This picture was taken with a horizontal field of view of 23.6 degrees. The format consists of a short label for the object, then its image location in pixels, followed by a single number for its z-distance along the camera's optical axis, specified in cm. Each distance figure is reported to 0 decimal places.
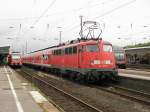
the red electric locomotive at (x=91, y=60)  2302
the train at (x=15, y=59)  5684
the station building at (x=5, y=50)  7159
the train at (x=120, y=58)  4462
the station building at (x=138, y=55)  4611
